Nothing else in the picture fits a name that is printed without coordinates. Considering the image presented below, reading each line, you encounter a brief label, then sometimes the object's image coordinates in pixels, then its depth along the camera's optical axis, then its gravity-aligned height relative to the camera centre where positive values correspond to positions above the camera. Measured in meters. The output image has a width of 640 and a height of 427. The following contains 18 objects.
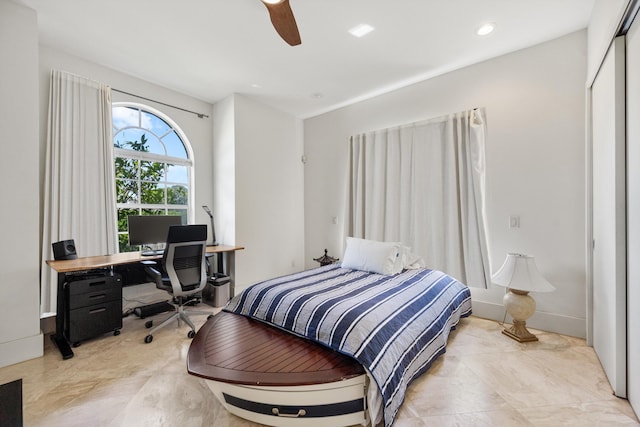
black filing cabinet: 2.45 -0.85
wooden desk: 2.32 -0.45
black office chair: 2.70 -0.55
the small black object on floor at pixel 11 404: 0.87 -0.64
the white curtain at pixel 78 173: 2.70 +0.42
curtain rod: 3.26 +1.47
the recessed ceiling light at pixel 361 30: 2.47 +1.69
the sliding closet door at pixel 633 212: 1.58 +0.02
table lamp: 2.46 -0.64
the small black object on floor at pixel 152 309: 3.17 -1.13
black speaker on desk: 2.57 -0.34
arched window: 3.37 +0.65
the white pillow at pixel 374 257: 2.89 -0.46
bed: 1.50 -0.81
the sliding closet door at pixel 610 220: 1.76 -0.04
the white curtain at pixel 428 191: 3.05 +0.30
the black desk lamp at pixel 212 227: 3.88 -0.18
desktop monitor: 3.13 -0.16
